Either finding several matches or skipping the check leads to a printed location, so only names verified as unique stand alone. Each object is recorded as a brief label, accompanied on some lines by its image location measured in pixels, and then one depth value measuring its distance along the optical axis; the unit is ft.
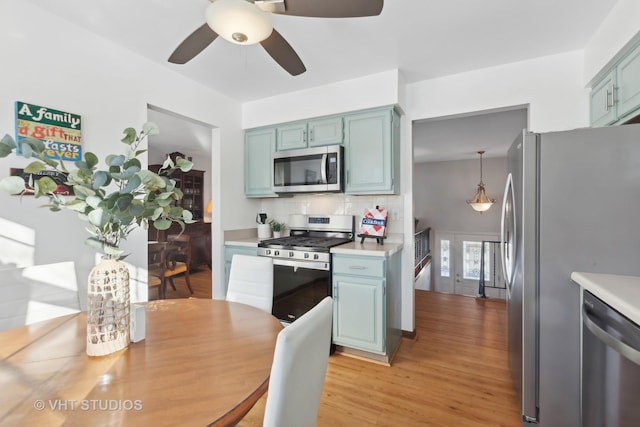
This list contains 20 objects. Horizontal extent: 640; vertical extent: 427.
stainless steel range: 8.05
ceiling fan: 3.79
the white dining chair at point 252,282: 5.65
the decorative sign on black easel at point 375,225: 8.82
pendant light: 19.69
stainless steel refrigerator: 4.60
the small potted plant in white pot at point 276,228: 10.80
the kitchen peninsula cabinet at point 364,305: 7.45
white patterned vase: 3.12
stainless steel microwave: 8.88
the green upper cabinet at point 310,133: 9.11
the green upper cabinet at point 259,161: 10.35
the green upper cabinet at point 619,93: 5.11
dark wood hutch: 17.86
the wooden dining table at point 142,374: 2.22
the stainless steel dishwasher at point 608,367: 3.46
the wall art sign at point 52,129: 5.48
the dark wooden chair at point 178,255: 12.69
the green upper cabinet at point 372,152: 8.37
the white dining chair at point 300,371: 2.24
